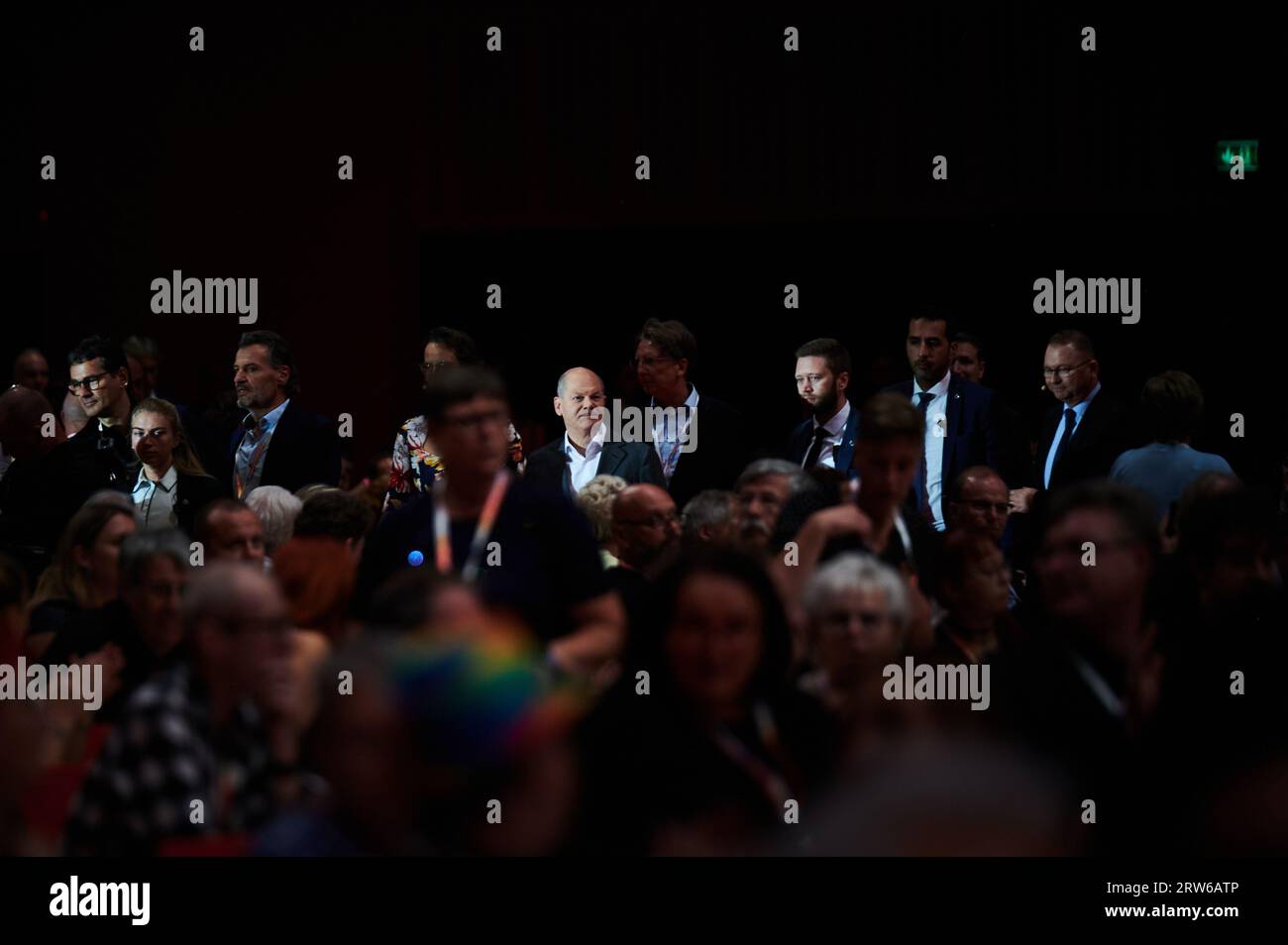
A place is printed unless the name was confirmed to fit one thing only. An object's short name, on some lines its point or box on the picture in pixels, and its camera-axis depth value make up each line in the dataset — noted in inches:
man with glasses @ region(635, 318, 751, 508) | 235.5
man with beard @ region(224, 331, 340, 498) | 235.4
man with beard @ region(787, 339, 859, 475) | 239.3
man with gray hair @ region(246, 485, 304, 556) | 186.9
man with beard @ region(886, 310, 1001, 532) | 241.1
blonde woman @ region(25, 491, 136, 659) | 166.6
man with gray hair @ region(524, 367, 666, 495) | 222.7
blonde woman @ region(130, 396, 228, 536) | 214.8
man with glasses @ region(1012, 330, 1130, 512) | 237.9
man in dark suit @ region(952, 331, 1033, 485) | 242.8
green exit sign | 301.6
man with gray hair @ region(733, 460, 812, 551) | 179.9
